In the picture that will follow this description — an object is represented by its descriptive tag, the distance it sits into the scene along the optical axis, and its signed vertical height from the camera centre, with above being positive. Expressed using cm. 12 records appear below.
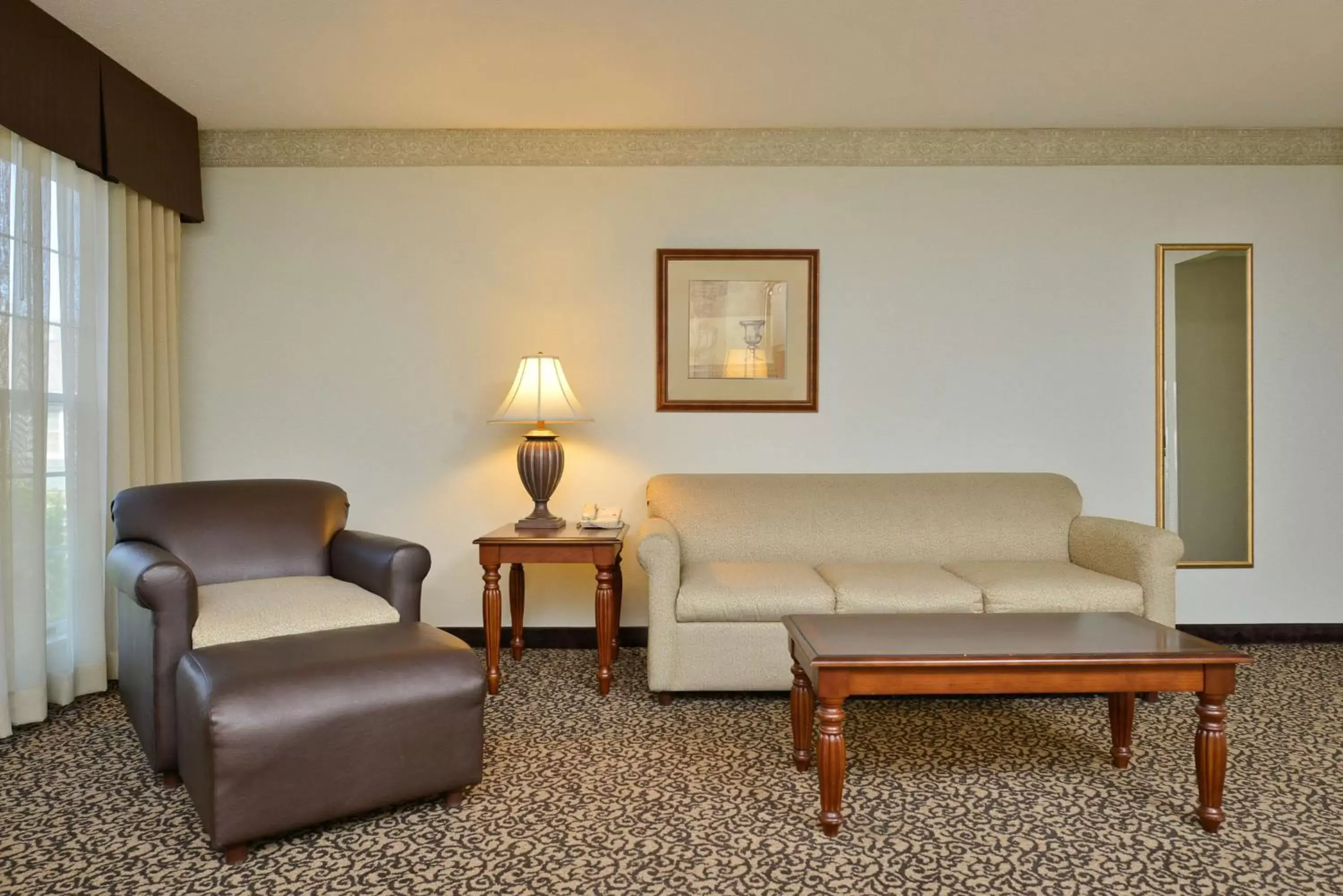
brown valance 281 +135
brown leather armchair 228 -44
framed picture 410 +59
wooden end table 329 -49
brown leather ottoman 193 -73
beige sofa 313 -53
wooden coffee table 208 -62
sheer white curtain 291 +6
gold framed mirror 413 +10
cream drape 345 +44
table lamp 366 +12
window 292 +34
